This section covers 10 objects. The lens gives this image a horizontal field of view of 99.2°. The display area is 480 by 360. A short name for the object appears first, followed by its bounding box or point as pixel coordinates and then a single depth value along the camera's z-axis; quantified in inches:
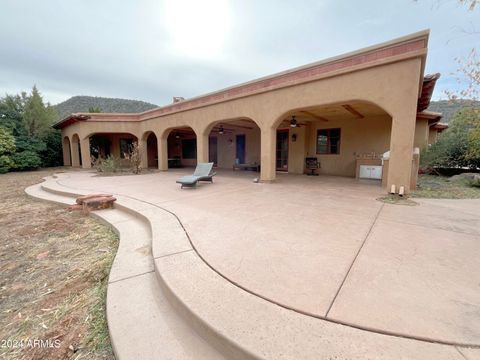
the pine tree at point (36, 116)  631.2
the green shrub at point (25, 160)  566.3
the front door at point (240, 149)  573.6
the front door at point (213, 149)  641.6
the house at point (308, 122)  211.8
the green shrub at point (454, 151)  384.5
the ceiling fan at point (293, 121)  352.8
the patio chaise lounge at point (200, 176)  270.7
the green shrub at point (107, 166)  471.5
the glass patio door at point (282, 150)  484.0
